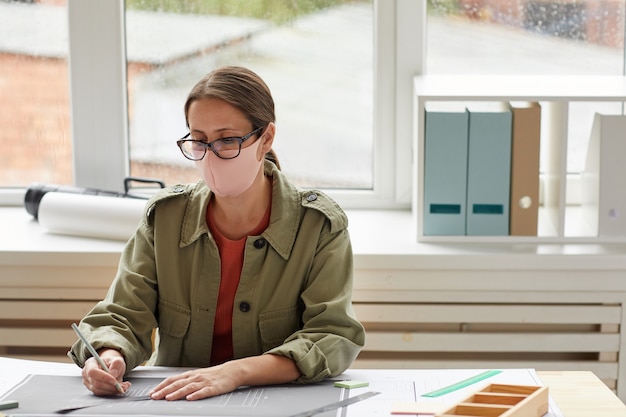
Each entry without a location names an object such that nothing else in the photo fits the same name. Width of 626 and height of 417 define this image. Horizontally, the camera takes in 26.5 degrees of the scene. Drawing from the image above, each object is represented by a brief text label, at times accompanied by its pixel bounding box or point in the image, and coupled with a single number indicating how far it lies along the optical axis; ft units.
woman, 8.77
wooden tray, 7.56
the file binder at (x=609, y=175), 10.87
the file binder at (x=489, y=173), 10.86
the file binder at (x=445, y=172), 10.88
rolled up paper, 11.16
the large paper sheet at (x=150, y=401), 7.86
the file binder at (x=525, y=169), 10.84
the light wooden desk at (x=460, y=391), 8.03
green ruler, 8.16
